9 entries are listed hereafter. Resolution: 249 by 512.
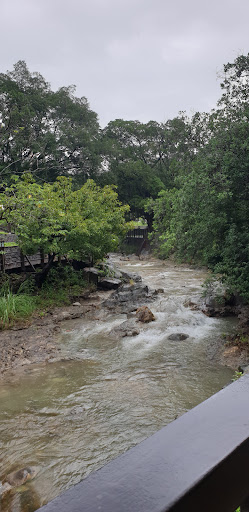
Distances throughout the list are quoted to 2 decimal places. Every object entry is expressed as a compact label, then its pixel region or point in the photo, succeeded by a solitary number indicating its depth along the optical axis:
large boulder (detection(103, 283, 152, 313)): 13.33
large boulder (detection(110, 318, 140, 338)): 10.46
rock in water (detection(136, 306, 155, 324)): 11.49
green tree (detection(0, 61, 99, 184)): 27.92
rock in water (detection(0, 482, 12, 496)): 4.48
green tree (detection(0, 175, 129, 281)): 10.34
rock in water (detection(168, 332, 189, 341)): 10.07
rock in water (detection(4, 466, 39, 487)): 4.64
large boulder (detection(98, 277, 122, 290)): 16.20
